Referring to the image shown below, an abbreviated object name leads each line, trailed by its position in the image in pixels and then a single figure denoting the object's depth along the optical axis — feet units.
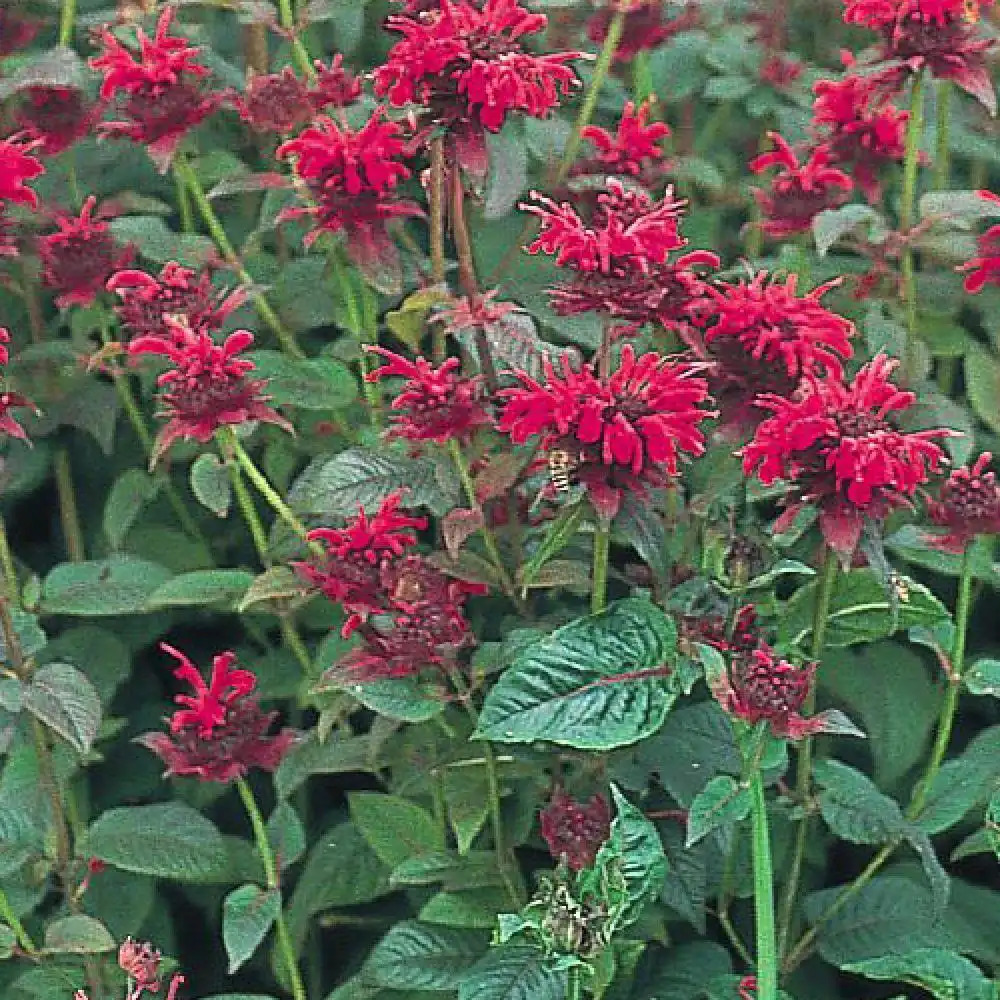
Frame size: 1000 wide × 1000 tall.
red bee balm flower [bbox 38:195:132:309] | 4.21
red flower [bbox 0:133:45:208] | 4.00
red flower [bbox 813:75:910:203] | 4.25
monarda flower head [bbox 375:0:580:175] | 3.73
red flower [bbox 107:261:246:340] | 3.95
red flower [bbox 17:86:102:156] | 4.31
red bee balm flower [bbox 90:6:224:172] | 4.10
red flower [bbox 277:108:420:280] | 3.89
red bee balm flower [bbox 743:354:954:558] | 3.58
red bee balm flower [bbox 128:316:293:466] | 3.82
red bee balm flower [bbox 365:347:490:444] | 3.79
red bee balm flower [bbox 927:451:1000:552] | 3.86
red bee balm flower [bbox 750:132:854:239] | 4.22
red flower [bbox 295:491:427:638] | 3.82
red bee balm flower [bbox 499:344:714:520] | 3.62
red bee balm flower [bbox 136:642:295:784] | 3.90
